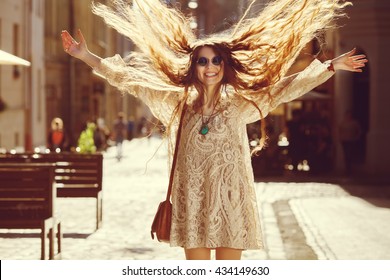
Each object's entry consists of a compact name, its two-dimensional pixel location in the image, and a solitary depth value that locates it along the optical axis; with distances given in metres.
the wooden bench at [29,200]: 8.90
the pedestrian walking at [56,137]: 23.84
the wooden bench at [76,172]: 12.55
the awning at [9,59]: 10.34
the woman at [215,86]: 5.44
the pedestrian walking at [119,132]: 33.97
